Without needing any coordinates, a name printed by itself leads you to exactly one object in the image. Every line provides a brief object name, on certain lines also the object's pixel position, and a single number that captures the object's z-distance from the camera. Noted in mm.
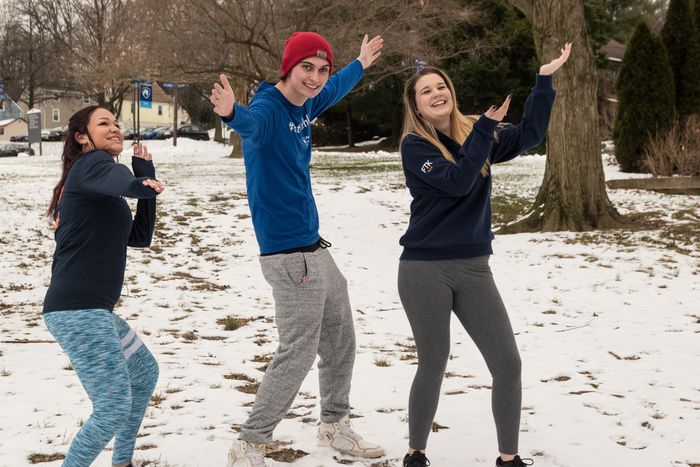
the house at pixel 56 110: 86500
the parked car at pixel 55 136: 62925
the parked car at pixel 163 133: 60612
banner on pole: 34812
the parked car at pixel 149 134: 61516
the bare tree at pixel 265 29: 20531
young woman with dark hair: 2914
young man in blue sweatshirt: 3395
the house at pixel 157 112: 92875
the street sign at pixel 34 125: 36031
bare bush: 17203
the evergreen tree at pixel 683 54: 19547
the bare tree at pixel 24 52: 59719
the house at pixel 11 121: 73625
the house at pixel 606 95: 28300
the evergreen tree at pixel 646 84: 18719
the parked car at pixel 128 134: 59406
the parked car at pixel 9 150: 44781
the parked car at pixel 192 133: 58438
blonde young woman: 3309
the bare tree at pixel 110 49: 24547
